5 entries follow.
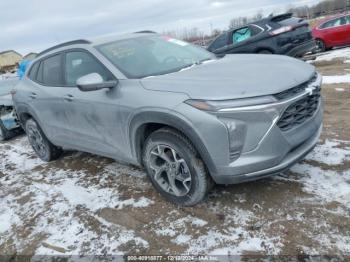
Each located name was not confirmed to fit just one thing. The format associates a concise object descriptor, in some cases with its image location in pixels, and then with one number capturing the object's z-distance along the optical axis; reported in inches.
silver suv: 98.7
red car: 504.4
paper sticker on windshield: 162.4
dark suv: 336.2
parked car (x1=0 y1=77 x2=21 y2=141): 272.4
